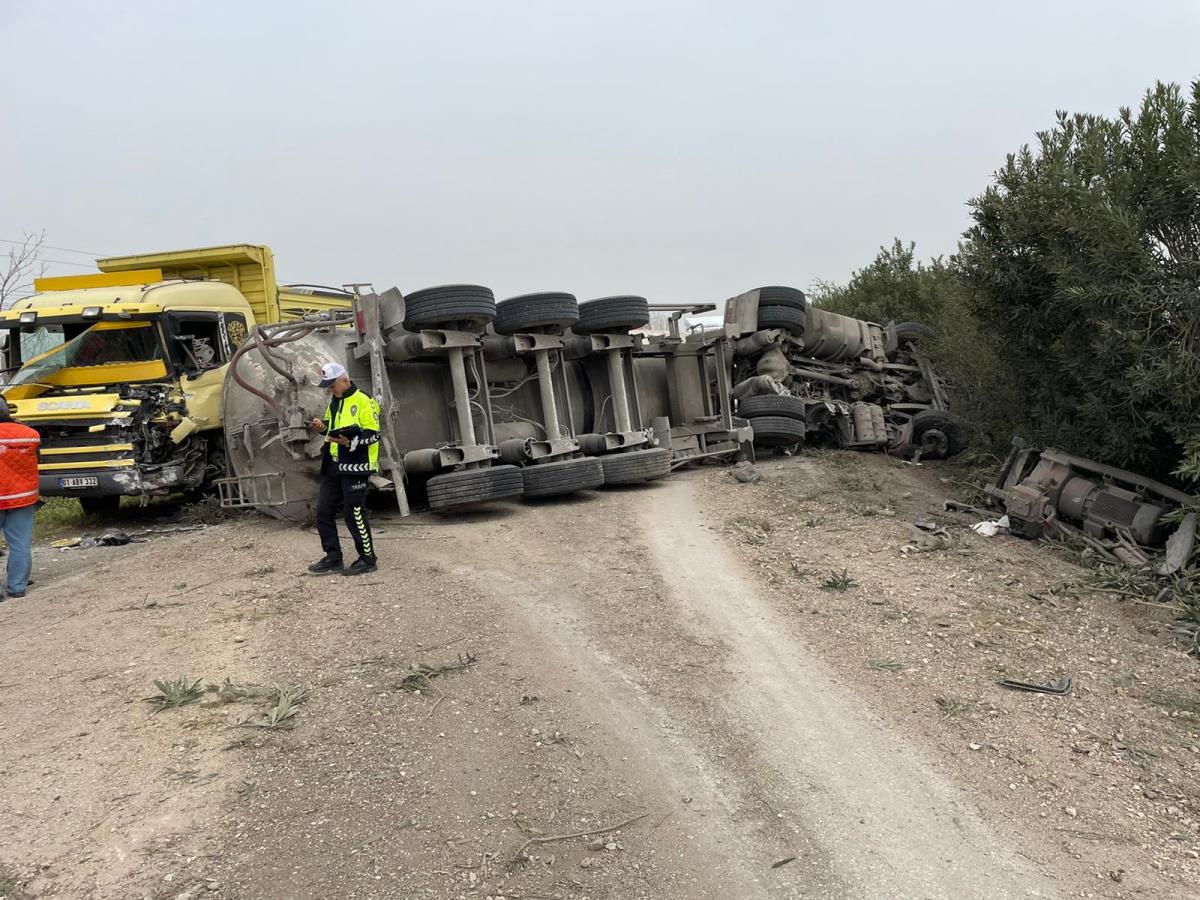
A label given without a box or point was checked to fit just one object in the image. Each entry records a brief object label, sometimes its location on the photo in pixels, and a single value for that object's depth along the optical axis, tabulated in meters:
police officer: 6.30
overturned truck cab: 11.84
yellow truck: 9.03
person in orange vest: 6.63
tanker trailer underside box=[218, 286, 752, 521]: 7.89
